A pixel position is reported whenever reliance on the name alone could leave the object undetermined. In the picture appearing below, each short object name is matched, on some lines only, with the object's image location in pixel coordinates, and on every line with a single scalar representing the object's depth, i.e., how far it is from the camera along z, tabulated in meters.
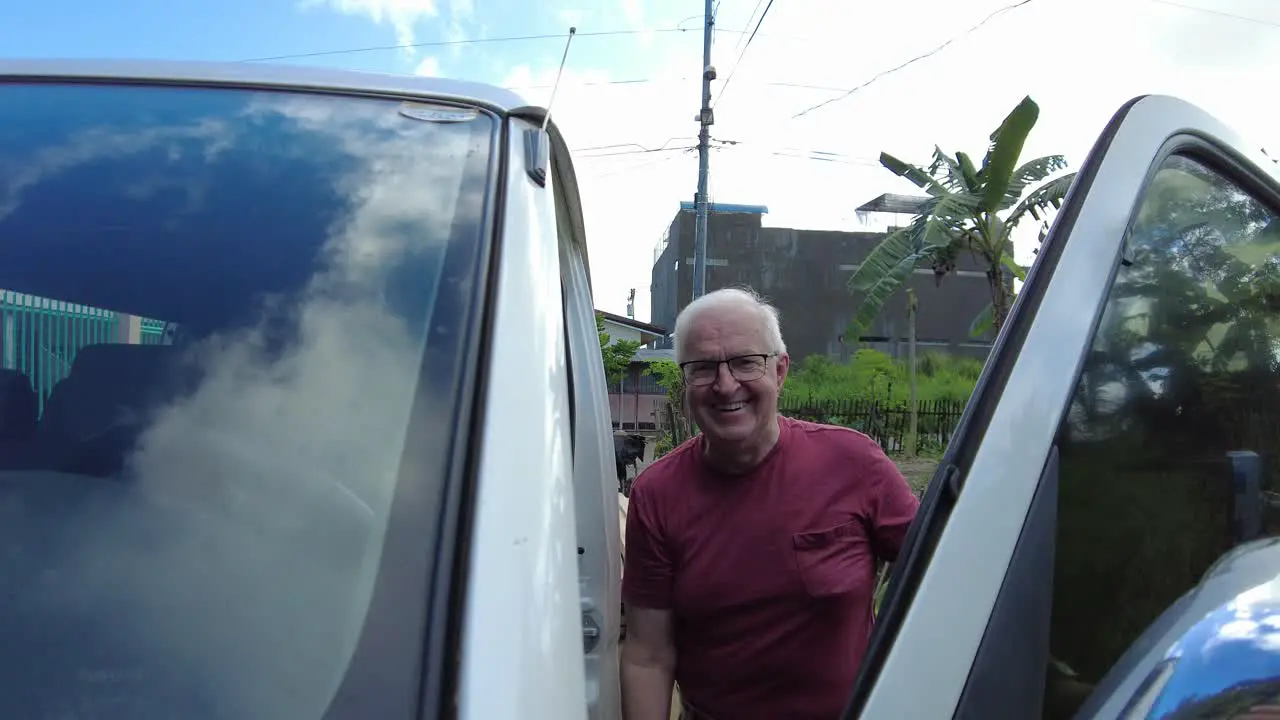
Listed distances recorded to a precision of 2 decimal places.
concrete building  29.34
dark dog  4.88
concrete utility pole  13.87
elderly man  2.02
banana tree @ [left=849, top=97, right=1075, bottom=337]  8.08
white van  0.89
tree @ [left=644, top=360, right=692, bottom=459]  14.88
